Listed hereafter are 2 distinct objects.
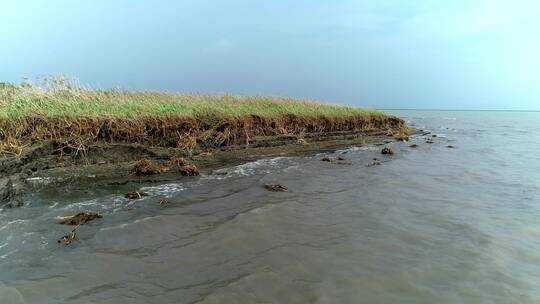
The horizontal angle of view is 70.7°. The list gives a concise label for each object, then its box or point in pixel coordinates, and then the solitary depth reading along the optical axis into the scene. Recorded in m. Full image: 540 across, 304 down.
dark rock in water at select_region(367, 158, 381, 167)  15.75
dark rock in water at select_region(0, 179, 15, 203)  9.03
